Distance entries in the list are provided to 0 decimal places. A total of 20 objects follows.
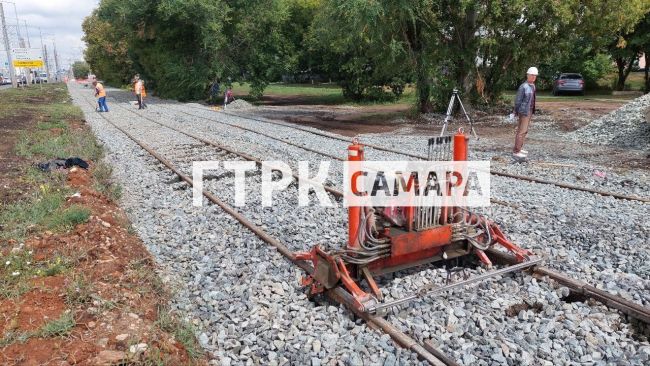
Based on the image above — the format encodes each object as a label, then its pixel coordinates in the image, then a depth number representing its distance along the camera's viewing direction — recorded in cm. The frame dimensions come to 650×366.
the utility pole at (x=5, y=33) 5273
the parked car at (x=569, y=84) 3500
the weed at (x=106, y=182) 863
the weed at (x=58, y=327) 388
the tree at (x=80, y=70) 14615
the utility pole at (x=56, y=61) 14191
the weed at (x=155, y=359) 354
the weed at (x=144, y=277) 492
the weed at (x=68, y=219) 637
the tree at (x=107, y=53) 6462
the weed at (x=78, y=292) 441
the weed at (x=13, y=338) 376
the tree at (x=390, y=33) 1739
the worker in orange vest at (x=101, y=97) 2622
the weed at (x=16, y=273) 458
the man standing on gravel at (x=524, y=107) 1112
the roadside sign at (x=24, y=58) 7212
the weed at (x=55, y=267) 501
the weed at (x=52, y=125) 1792
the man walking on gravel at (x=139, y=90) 2861
